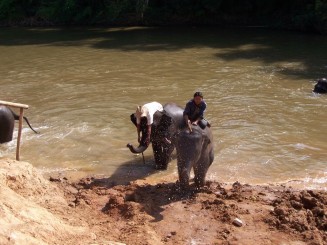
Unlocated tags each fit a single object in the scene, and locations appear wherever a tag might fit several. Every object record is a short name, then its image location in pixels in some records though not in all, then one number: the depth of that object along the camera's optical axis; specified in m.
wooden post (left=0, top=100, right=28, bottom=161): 7.51
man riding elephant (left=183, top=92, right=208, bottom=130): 7.45
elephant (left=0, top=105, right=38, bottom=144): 9.79
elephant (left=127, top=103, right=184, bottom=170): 8.34
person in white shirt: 8.02
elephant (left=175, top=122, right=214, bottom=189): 6.88
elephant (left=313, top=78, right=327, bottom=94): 13.52
